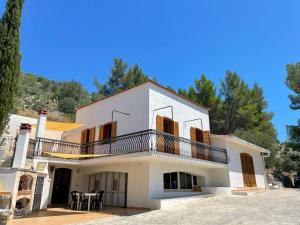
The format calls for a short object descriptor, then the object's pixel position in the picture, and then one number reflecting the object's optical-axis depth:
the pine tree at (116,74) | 37.53
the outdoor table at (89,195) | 14.28
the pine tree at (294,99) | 27.52
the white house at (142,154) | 14.77
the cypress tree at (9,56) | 12.51
